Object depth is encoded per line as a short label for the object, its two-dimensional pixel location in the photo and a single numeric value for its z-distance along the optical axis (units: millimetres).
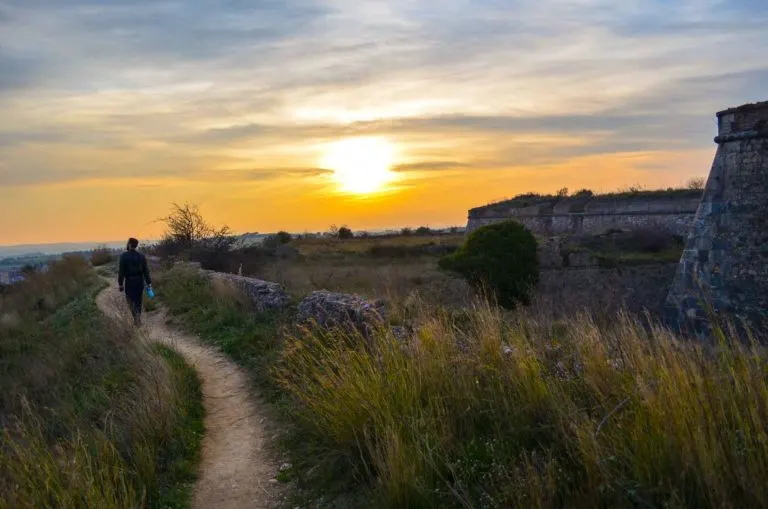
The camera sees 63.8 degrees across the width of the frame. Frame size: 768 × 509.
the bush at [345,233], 57828
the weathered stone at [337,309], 8484
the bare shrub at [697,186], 34675
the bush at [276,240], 39369
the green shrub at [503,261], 20188
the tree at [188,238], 27625
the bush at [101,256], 36188
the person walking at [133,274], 12914
